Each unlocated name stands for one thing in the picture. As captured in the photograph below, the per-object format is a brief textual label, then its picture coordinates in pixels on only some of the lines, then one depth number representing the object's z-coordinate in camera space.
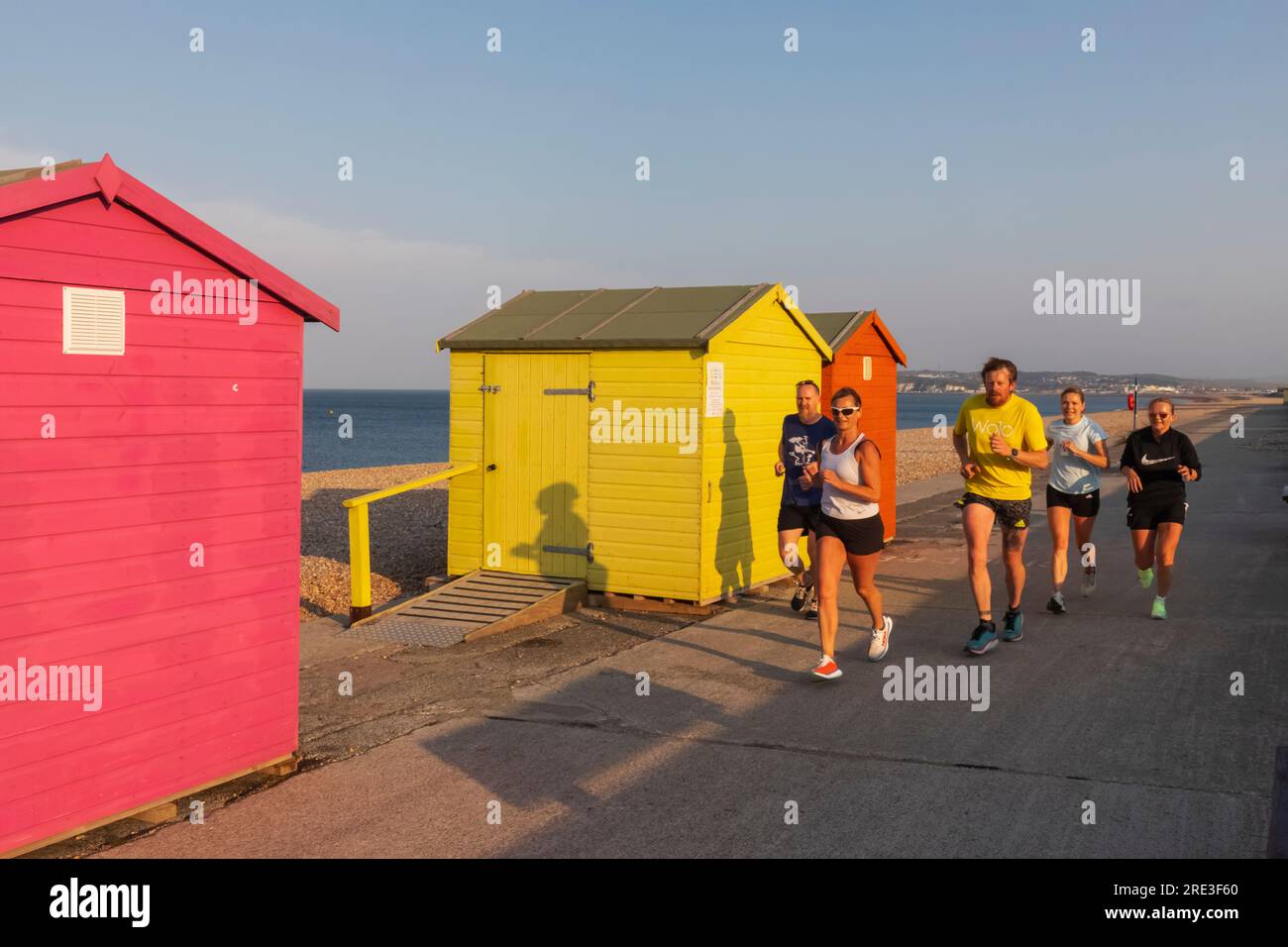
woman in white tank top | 7.52
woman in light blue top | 9.70
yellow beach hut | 10.09
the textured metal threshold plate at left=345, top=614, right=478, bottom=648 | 9.05
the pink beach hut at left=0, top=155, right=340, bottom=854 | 4.66
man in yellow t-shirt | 8.24
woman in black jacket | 9.30
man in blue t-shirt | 9.03
